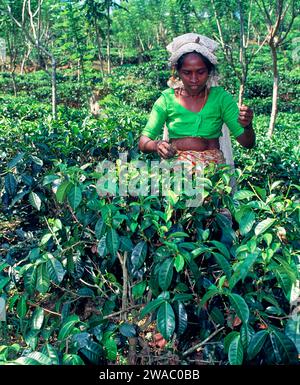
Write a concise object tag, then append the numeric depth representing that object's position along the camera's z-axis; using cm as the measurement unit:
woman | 221
